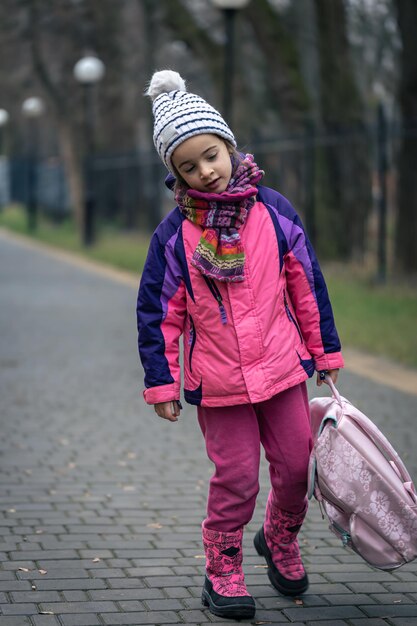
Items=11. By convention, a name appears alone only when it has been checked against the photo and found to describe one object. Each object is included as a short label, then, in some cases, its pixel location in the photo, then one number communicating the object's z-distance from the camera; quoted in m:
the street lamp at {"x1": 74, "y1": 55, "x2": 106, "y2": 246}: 26.17
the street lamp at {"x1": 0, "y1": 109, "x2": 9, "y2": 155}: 51.59
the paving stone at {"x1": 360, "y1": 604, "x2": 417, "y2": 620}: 4.06
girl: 3.97
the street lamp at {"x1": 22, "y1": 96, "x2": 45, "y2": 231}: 36.75
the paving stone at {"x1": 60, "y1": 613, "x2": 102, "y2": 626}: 3.91
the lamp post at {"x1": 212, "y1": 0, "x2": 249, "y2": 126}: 17.67
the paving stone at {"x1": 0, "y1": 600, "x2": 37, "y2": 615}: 4.00
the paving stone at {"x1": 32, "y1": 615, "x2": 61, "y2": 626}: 3.90
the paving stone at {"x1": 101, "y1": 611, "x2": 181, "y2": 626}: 3.94
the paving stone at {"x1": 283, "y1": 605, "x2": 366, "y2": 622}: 4.03
